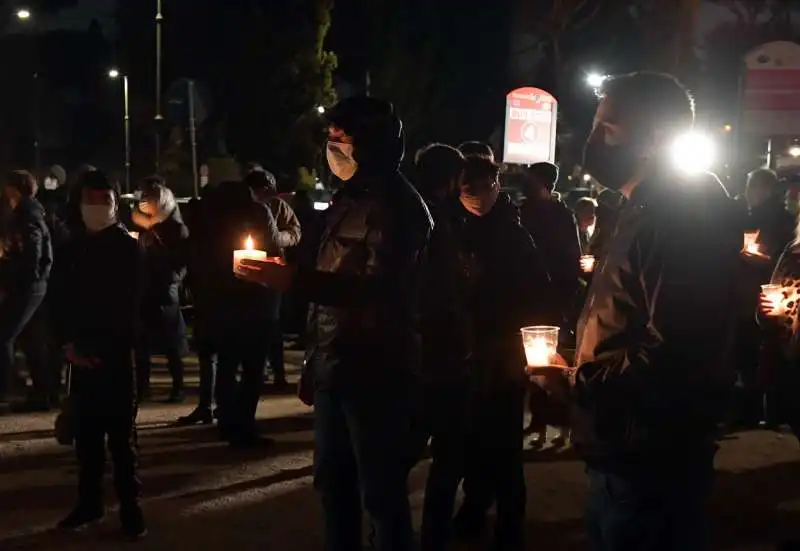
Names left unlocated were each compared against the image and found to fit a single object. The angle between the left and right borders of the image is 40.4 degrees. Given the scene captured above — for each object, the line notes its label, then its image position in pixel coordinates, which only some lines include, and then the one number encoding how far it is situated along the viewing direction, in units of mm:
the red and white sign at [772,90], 11055
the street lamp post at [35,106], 32141
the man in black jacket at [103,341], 5660
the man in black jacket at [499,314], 5277
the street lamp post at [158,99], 20359
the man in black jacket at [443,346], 4742
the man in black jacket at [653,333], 2693
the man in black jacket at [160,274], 9031
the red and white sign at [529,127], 19781
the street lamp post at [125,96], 21000
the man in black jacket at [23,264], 8984
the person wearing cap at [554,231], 6969
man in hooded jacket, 3881
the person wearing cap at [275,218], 7977
